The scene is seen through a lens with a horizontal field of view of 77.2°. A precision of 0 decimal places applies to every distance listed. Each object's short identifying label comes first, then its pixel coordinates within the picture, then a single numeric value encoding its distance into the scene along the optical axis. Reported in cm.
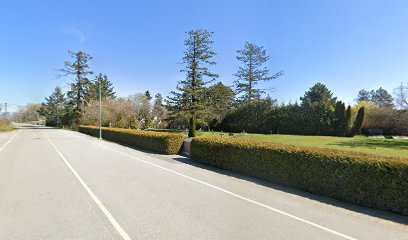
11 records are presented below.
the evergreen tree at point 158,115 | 5300
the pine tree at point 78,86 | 5862
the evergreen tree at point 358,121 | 3238
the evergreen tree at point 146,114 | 4460
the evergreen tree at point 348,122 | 3123
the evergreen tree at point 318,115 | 3162
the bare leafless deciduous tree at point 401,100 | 3412
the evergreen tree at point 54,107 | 8075
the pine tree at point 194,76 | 3822
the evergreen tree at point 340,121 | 3120
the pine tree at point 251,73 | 4694
